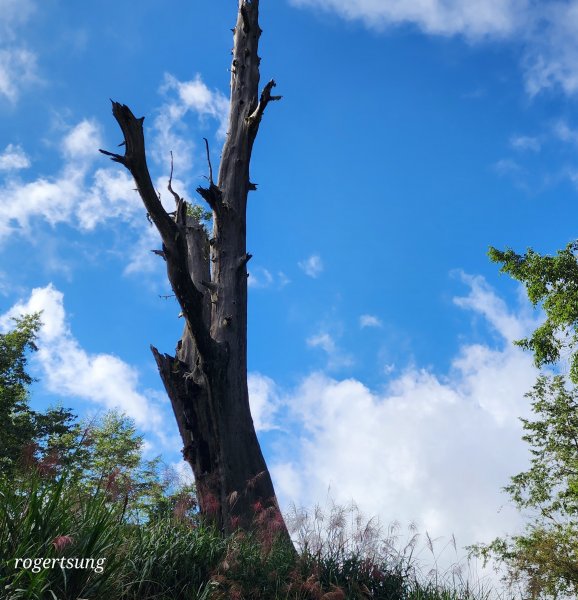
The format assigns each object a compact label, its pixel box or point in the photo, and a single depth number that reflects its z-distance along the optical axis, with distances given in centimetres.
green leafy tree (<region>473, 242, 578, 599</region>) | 1461
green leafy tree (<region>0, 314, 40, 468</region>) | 2091
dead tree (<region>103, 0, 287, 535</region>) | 680
